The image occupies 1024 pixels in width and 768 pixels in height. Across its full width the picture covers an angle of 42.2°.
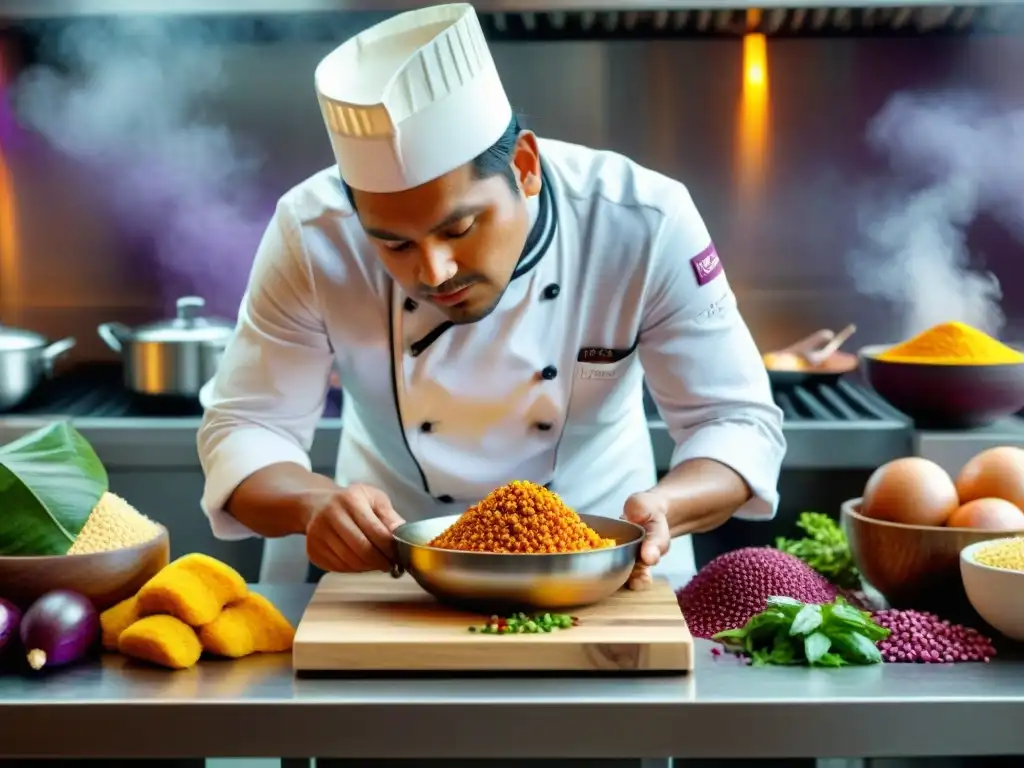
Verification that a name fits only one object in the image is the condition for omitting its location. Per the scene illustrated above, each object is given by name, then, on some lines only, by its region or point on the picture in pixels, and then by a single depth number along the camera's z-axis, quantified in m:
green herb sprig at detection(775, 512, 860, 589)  1.76
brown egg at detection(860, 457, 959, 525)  1.58
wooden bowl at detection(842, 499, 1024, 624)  1.55
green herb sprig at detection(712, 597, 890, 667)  1.40
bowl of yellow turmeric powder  2.59
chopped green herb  1.38
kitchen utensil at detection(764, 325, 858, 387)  3.13
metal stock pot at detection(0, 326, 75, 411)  2.80
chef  1.68
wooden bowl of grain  1.46
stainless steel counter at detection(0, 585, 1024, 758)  1.28
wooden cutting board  1.35
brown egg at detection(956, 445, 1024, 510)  1.60
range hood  2.65
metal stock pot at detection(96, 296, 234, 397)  2.84
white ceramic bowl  1.41
